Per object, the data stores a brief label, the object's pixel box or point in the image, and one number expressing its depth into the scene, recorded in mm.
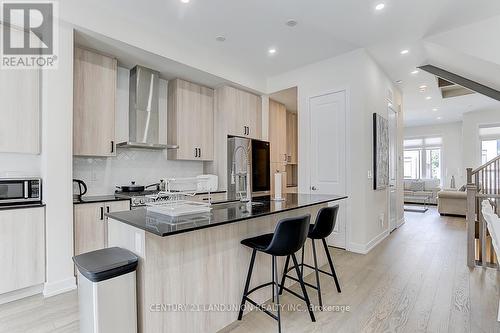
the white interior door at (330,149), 4176
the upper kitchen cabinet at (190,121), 4332
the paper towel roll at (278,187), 2895
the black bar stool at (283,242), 1898
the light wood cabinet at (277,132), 5582
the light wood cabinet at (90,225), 2885
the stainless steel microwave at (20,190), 2529
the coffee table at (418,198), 8475
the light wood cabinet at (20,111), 2625
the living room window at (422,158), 10148
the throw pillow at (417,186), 9195
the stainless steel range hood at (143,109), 3828
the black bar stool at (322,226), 2432
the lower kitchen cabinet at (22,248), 2430
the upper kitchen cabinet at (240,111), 4707
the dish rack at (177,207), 1875
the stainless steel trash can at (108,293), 1519
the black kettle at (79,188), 3171
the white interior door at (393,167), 5219
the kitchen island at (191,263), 1660
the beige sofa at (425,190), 9047
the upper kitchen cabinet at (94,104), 3189
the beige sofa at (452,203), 6680
